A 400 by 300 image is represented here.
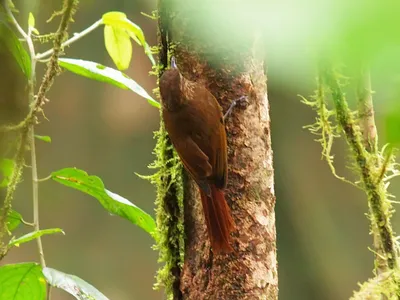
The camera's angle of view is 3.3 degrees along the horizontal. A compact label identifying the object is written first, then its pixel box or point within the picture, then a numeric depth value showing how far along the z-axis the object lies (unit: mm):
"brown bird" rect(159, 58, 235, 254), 5961
